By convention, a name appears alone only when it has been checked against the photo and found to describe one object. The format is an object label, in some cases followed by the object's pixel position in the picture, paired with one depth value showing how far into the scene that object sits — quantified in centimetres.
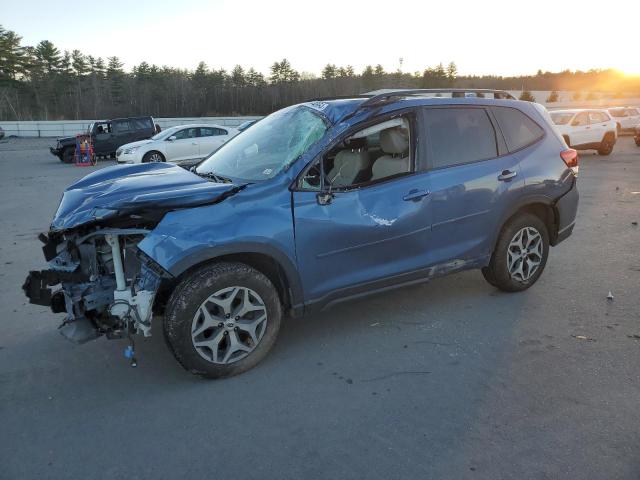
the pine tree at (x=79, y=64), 8012
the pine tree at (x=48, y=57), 7612
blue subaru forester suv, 329
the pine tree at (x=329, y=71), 9933
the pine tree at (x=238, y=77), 8475
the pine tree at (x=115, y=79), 7781
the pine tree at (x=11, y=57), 6800
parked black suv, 2236
